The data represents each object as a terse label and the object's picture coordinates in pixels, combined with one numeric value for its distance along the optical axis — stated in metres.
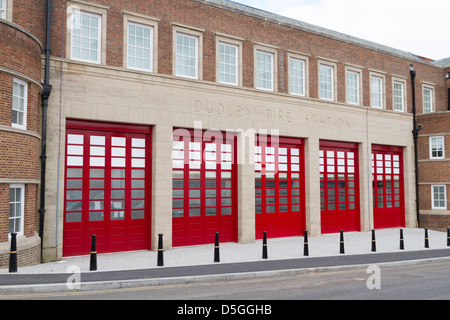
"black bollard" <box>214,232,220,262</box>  12.93
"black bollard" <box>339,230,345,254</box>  14.93
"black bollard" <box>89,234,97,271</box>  11.34
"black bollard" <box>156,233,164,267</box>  12.11
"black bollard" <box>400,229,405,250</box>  16.08
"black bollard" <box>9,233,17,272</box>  10.86
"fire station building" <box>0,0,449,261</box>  14.18
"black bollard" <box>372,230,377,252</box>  15.51
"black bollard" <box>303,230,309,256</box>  14.40
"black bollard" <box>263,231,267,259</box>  13.70
